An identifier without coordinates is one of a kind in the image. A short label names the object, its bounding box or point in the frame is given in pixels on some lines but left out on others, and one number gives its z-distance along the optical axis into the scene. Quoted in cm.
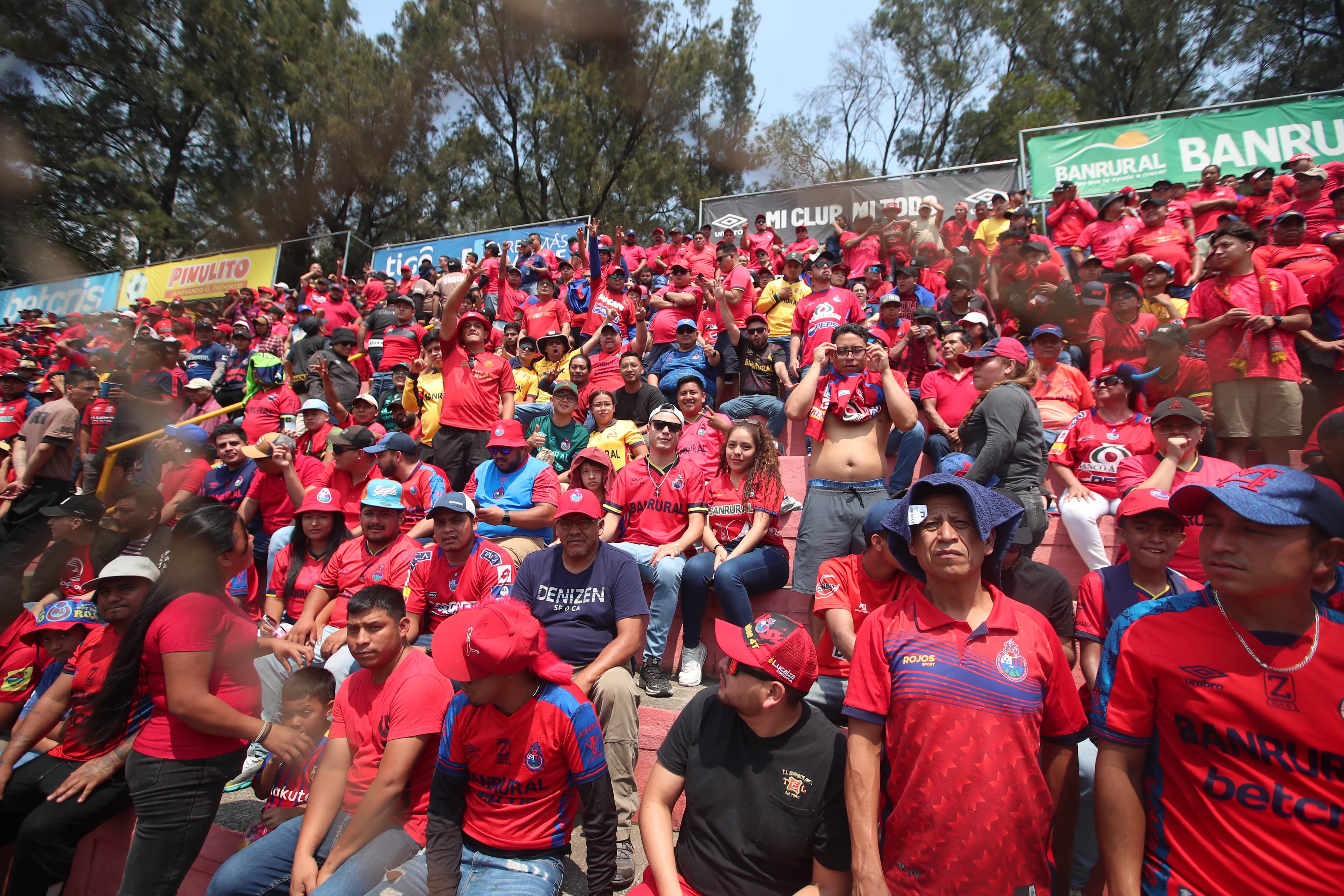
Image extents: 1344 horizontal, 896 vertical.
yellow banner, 1711
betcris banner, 1830
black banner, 1265
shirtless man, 435
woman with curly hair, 443
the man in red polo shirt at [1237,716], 163
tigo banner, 1562
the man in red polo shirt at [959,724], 199
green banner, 1036
